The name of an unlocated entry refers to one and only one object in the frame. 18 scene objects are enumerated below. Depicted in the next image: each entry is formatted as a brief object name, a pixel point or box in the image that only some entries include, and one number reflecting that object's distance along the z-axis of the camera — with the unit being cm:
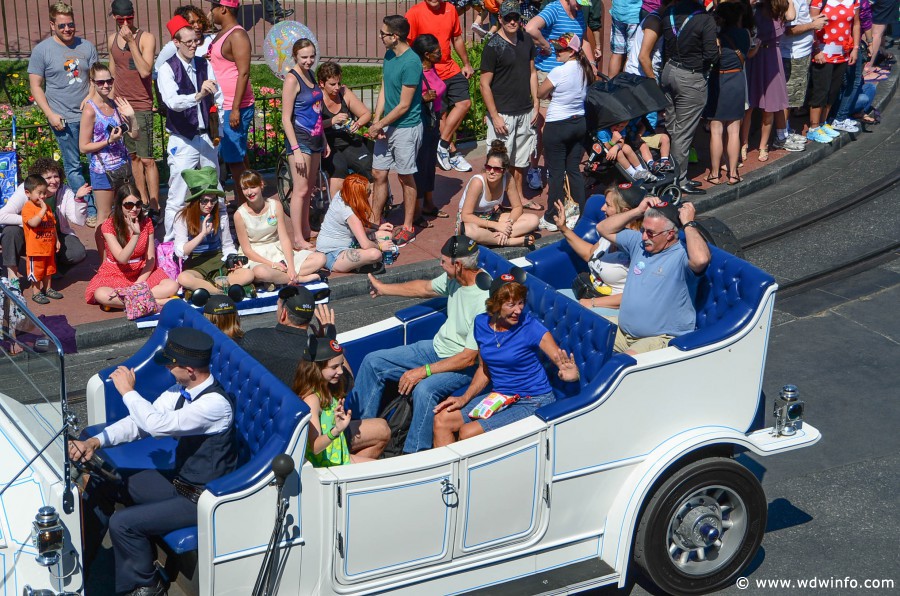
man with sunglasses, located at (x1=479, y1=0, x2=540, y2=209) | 1027
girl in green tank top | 527
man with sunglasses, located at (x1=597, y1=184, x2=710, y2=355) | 629
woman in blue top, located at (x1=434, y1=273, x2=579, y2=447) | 596
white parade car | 467
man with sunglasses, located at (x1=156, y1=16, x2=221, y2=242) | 939
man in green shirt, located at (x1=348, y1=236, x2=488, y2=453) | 619
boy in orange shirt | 873
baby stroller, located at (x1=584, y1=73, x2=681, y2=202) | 1045
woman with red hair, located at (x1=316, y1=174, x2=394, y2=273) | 930
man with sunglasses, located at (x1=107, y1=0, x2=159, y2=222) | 1013
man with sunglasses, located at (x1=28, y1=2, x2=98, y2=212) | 1011
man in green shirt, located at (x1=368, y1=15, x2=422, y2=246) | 980
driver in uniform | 495
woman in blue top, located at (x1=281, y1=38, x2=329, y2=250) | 960
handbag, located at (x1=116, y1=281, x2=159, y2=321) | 845
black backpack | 626
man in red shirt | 1098
